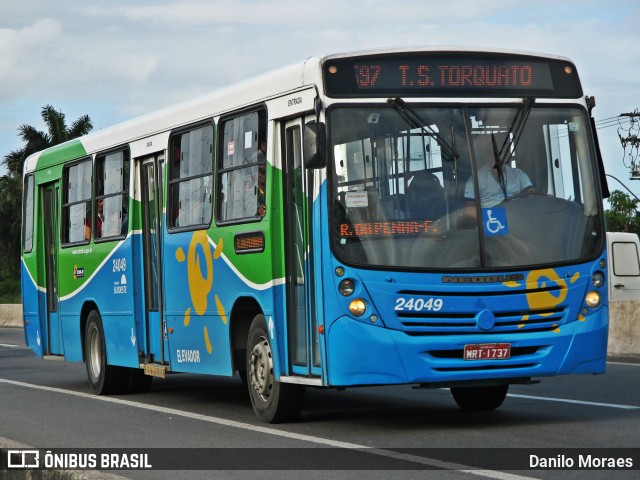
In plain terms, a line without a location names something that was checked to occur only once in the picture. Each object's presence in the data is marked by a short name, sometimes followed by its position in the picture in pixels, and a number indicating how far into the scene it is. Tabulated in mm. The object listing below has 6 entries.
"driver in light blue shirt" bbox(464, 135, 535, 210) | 11008
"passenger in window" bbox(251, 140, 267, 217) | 12070
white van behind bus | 26094
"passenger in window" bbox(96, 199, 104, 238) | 16953
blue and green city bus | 10766
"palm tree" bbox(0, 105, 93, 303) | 71938
